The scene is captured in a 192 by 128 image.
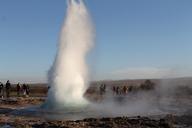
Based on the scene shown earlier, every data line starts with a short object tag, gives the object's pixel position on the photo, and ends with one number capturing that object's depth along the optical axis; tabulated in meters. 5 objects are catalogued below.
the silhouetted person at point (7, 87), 29.81
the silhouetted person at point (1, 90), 30.44
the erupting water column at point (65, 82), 22.26
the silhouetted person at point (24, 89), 33.43
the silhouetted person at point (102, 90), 35.07
